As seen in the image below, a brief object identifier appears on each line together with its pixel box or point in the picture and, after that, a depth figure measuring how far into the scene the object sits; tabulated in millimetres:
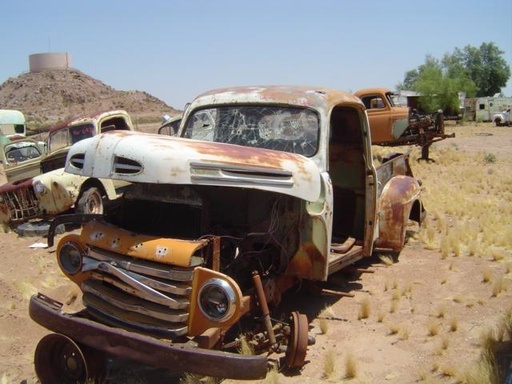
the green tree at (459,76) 49375
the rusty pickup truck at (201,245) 3965
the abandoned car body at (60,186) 10188
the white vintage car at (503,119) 42022
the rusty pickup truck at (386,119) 17516
